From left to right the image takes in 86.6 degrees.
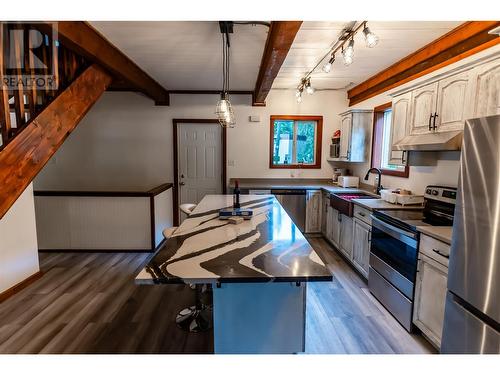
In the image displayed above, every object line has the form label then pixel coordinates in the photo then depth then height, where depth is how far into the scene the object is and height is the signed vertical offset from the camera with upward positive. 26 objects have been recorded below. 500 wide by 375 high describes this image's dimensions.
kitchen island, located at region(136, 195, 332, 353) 1.28 -0.56
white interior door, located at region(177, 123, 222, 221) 5.09 -0.04
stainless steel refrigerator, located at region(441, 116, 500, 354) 1.39 -0.48
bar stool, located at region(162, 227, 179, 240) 2.59 -0.74
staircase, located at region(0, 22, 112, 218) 1.76 +0.42
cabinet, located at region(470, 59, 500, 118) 1.80 +0.53
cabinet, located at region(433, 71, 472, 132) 2.08 +0.51
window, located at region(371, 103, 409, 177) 3.86 +0.36
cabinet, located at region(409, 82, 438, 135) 2.47 +0.53
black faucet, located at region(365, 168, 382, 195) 3.77 -0.24
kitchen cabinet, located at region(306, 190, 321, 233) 4.56 -0.87
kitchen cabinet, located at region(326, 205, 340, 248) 3.93 -1.01
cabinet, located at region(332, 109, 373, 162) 4.27 +0.44
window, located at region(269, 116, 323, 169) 5.12 +0.34
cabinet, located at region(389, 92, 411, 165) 2.85 +0.47
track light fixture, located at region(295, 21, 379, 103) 2.14 +1.19
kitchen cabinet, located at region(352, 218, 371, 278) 2.97 -0.99
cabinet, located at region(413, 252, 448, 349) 1.88 -1.01
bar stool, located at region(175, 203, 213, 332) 2.25 -1.41
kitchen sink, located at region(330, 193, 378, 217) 3.40 -0.54
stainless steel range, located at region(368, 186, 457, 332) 2.18 -0.76
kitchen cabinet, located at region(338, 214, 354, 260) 3.46 -1.00
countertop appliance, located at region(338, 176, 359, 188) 4.48 -0.33
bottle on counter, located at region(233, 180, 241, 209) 2.72 -0.43
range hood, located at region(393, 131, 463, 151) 2.16 +0.19
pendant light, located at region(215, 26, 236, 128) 2.53 +0.51
